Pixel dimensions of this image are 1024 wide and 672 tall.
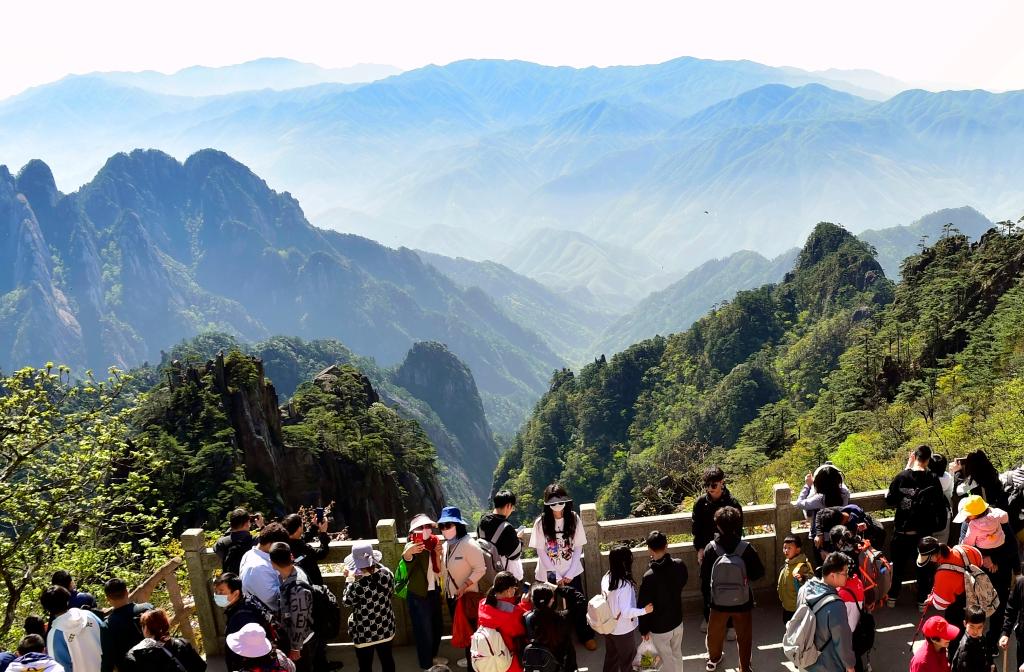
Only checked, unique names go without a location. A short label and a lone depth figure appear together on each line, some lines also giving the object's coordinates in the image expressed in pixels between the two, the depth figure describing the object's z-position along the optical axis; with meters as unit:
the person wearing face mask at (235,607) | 7.11
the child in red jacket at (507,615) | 6.88
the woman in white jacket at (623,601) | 7.36
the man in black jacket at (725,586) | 7.75
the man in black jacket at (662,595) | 7.49
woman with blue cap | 8.17
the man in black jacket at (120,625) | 7.48
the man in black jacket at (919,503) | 8.82
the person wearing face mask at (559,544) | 8.34
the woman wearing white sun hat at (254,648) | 6.47
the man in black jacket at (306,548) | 8.23
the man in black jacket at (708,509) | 8.65
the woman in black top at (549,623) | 6.75
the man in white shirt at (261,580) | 7.67
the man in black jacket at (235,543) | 8.51
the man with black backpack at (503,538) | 8.30
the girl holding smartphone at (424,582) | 8.39
